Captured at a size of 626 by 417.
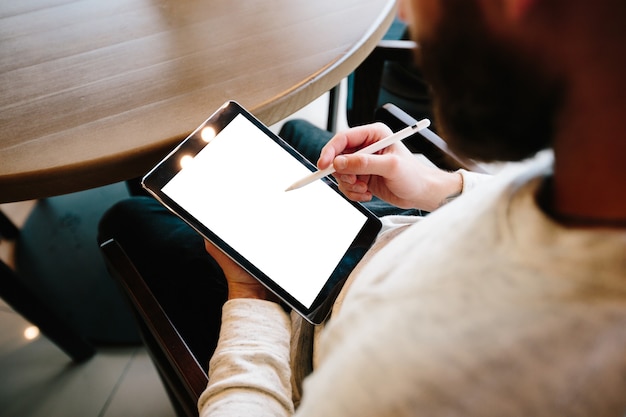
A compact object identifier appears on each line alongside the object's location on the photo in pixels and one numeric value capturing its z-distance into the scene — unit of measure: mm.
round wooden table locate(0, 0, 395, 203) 490
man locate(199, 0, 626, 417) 221
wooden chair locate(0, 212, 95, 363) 803
